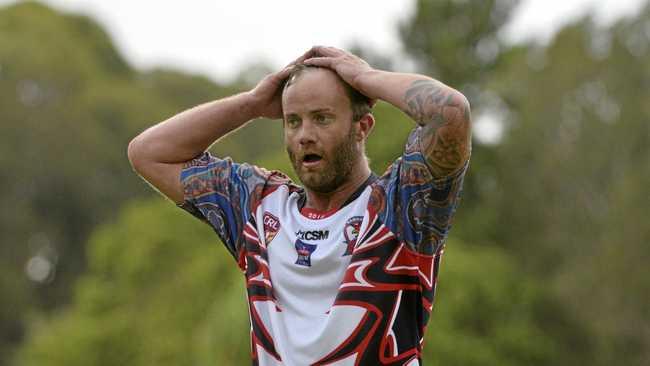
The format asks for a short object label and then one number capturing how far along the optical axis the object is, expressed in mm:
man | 9984
